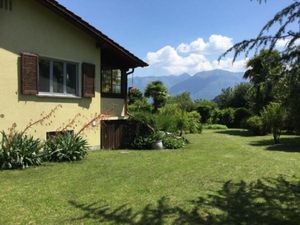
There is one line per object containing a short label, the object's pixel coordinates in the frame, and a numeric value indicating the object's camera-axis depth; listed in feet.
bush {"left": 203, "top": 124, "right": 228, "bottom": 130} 72.25
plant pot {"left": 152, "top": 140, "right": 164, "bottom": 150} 32.36
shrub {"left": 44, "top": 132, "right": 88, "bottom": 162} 23.75
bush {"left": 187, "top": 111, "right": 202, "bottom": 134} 51.11
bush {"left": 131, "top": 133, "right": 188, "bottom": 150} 32.69
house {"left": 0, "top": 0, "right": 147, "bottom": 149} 24.54
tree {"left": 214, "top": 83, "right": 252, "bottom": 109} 93.92
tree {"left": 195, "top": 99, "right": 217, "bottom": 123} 80.45
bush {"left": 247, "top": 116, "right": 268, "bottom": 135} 54.14
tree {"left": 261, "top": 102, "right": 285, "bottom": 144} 42.80
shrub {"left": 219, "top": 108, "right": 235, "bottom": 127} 78.33
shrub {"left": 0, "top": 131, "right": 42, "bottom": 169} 21.01
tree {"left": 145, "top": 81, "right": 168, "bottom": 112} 93.20
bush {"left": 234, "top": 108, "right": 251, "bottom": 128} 73.75
